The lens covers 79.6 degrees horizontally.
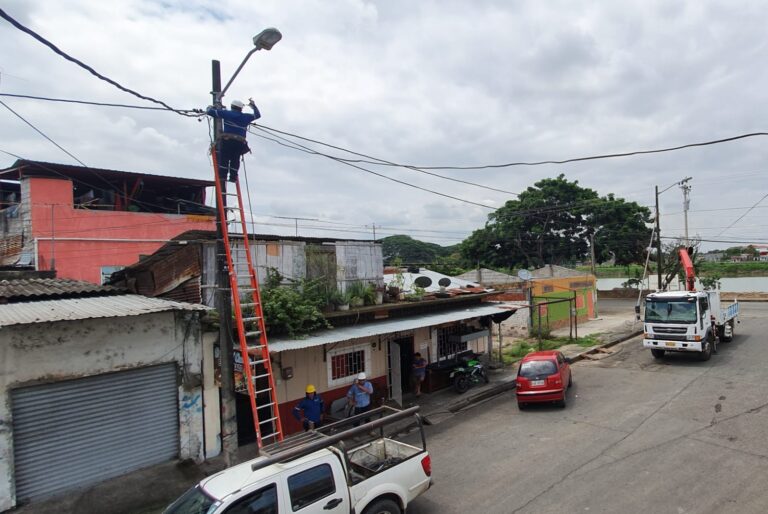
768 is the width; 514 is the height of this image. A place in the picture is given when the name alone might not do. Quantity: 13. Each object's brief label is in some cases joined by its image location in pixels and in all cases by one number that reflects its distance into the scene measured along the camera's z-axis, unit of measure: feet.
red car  41.04
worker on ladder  23.30
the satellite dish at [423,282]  51.08
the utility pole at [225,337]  22.44
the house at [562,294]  84.64
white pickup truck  17.76
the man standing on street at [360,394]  38.40
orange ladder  23.07
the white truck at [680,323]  56.08
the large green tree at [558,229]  136.98
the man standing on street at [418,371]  47.91
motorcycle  49.37
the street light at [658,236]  95.54
